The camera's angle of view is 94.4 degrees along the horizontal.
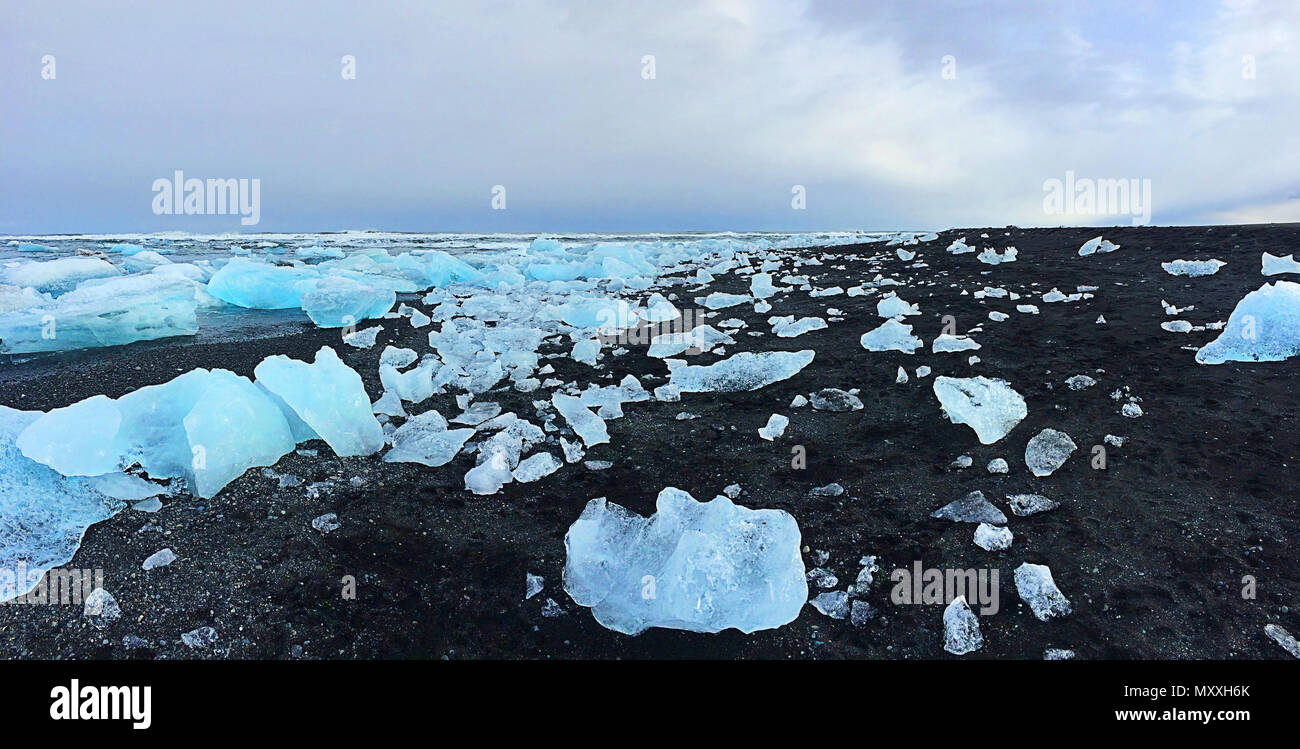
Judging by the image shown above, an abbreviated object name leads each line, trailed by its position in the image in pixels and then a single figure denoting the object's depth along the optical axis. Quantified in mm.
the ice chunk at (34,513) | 2082
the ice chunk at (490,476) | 2773
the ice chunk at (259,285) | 7984
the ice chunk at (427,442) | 3059
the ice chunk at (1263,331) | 3748
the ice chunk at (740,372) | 4133
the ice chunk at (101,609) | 1853
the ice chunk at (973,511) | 2357
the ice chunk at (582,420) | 3336
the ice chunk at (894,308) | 6008
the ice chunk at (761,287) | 8172
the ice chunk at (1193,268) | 6461
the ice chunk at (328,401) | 3043
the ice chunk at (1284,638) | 1685
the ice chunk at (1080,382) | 3578
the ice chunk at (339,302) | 6555
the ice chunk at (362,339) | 5633
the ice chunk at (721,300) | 7473
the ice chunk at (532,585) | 2082
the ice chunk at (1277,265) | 5957
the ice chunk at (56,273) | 8586
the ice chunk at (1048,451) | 2711
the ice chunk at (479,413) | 3641
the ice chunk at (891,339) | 4711
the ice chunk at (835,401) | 3645
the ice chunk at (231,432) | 2627
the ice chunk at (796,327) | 5617
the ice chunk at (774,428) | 3305
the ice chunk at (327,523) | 2398
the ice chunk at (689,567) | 1948
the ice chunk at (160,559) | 2109
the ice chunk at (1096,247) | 8602
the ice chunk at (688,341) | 5090
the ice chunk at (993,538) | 2191
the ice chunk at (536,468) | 2916
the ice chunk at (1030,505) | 2404
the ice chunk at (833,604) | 1964
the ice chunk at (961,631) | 1791
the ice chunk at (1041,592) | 1882
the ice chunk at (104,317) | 5062
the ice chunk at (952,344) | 4574
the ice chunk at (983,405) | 3090
